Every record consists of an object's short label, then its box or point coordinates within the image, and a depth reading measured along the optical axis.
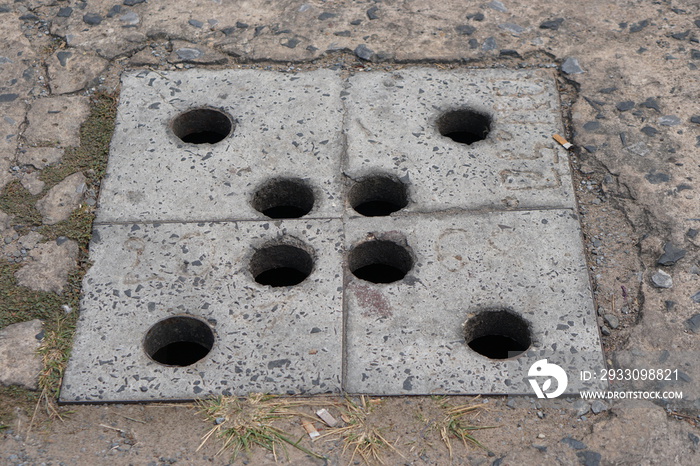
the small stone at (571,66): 3.67
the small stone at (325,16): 4.00
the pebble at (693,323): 2.73
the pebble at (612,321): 2.76
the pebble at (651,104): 3.50
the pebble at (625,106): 3.50
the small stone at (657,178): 3.20
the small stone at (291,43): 3.84
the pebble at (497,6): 4.03
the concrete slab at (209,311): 2.62
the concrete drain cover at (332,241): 2.66
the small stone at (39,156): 3.38
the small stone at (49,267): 2.95
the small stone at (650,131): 3.39
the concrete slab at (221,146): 3.14
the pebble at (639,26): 3.89
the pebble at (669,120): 3.43
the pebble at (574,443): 2.46
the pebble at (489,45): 3.80
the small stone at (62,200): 3.17
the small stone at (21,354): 2.68
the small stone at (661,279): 2.86
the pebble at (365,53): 3.76
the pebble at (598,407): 2.54
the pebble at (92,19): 4.02
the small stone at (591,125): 3.41
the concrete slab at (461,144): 3.14
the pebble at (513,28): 3.88
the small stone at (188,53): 3.80
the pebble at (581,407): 2.54
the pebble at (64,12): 4.08
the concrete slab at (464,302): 2.62
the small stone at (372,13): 3.99
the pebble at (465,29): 3.89
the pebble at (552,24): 3.91
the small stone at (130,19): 4.00
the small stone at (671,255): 2.93
